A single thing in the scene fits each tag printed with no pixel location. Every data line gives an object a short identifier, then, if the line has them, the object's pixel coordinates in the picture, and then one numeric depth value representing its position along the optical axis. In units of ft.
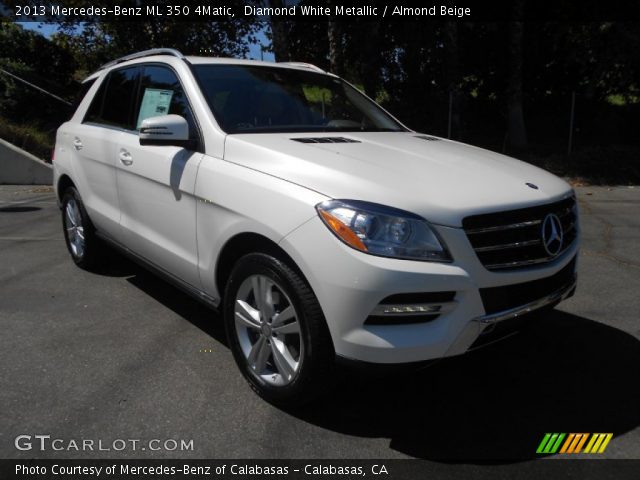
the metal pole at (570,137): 43.09
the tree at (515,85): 40.50
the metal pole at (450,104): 43.27
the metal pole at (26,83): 40.34
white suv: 7.30
